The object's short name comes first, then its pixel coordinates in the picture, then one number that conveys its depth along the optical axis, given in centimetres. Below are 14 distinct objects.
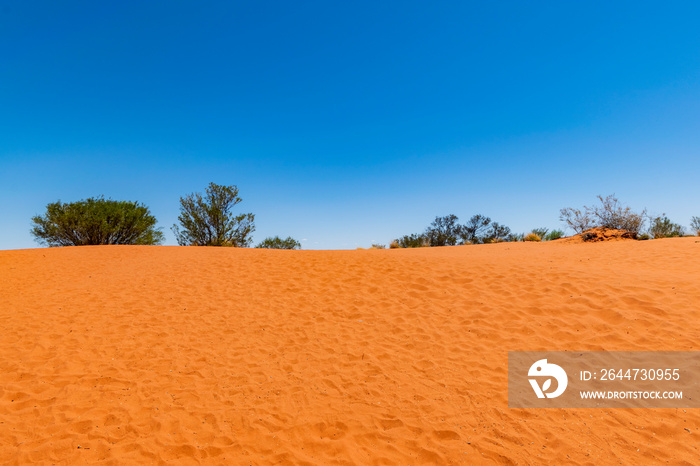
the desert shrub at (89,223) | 2361
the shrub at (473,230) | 3275
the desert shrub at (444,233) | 3300
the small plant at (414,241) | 3297
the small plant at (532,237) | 2554
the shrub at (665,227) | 2433
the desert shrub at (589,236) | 1879
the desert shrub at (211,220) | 2677
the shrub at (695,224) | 2355
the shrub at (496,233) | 3213
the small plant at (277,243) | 3488
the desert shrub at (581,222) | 2241
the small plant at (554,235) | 2556
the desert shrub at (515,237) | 2927
